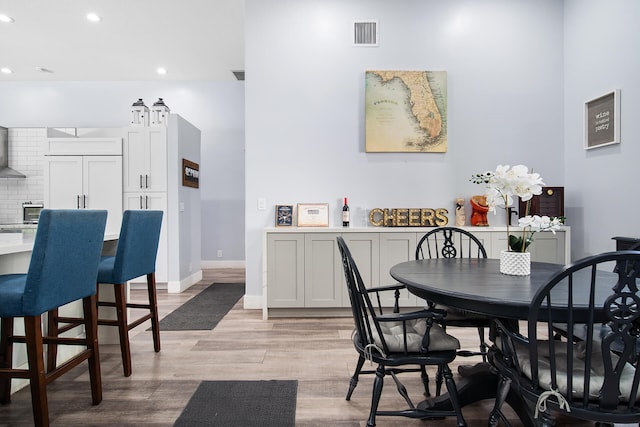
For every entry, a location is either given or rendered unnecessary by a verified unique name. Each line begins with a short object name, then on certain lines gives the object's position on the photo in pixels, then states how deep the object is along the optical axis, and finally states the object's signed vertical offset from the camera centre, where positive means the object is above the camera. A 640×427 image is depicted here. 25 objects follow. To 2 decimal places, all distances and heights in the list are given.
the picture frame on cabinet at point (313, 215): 3.69 -0.07
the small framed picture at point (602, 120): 3.05 +0.77
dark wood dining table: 1.28 -0.32
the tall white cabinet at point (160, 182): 4.82 +0.36
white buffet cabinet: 3.44 -0.46
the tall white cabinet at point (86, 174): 4.81 +0.48
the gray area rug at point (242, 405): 1.77 -1.05
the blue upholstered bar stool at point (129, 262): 2.26 -0.35
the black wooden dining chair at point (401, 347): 1.52 -0.60
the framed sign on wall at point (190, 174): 5.09 +0.52
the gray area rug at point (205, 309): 3.31 -1.07
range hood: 5.71 +0.86
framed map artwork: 3.74 +1.00
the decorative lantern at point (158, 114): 4.96 +1.31
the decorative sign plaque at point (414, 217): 3.61 -0.09
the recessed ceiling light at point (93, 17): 4.28 +2.31
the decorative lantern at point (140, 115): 5.00 +1.30
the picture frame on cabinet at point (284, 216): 3.70 -0.08
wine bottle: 3.61 -0.08
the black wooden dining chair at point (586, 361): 1.08 -0.49
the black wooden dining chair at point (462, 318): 1.96 -0.60
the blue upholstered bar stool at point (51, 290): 1.53 -0.36
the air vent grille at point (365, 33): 3.79 +1.84
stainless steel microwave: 5.66 -0.05
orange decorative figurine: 3.64 -0.05
